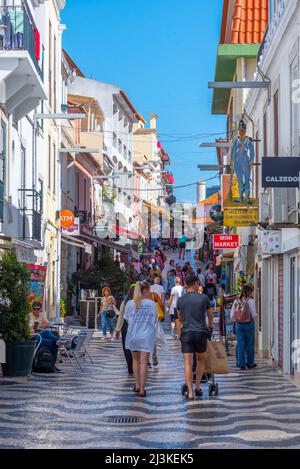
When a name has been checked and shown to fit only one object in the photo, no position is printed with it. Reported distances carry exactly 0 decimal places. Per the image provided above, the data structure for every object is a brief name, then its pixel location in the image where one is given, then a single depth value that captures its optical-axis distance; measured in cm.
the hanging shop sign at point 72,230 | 3559
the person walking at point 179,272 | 3739
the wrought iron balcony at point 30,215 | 2502
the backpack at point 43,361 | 1788
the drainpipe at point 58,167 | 3484
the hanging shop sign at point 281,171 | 1591
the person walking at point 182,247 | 6216
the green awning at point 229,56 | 3512
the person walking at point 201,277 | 3944
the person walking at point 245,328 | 1941
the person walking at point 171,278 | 3703
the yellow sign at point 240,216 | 2352
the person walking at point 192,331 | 1391
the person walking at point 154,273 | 3193
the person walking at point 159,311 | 1925
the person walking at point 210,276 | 3938
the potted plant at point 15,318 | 1675
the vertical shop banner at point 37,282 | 2394
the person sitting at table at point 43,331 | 1800
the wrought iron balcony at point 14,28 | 2045
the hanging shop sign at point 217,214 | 3848
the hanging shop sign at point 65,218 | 3503
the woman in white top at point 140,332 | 1432
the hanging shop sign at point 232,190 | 2503
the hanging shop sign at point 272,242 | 1848
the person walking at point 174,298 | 2653
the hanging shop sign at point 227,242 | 3322
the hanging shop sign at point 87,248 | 3674
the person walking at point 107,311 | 2827
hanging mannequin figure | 2306
